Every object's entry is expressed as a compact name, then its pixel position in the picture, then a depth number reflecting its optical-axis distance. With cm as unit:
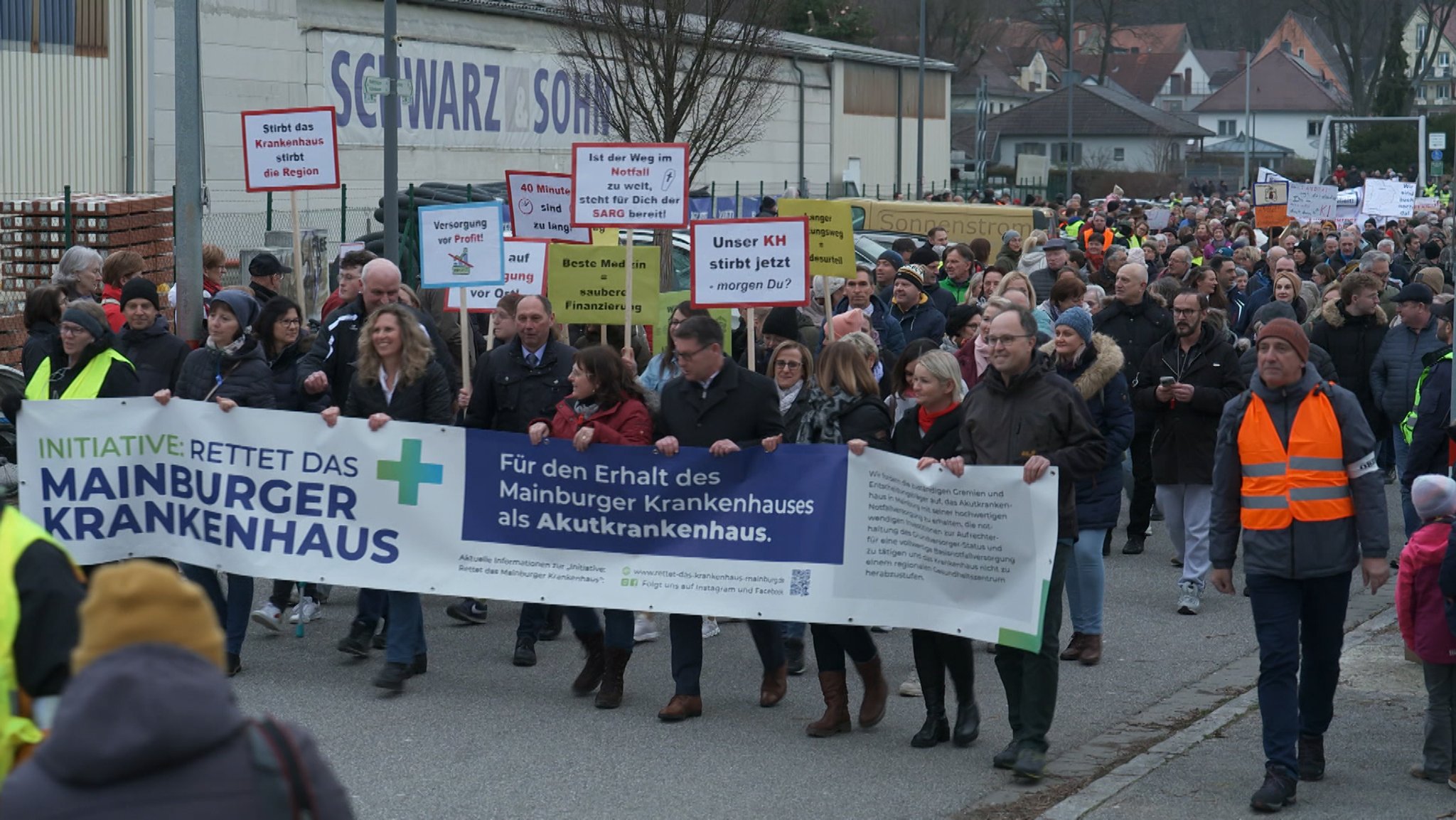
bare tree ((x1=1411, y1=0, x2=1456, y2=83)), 7762
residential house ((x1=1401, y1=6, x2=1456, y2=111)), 13538
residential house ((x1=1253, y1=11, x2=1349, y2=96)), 15038
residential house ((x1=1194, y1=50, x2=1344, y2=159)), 12862
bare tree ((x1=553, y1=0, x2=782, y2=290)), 2959
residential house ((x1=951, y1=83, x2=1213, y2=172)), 10325
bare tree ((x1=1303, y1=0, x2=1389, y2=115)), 8012
